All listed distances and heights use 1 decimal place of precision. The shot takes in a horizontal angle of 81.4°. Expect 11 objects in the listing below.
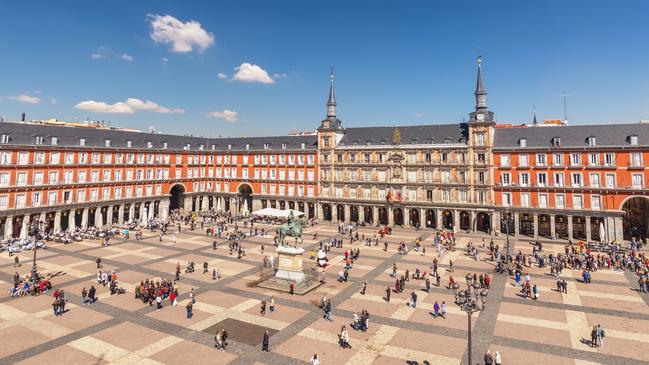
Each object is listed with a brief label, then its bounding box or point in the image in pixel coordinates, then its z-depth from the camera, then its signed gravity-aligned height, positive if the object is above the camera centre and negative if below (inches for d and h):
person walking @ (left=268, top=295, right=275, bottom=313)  1111.6 -304.3
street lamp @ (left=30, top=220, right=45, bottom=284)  1280.5 -252.8
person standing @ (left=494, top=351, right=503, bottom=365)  786.2 -324.1
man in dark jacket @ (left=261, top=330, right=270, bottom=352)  881.5 -327.3
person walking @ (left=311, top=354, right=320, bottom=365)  778.8 -325.1
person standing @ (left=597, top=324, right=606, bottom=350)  890.7 -312.4
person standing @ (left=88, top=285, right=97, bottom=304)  1156.9 -287.3
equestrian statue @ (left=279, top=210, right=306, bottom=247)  1405.0 -94.6
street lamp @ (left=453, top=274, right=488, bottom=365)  673.0 -181.3
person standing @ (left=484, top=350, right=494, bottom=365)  776.9 -319.4
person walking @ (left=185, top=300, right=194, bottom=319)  1058.7 -303.3
